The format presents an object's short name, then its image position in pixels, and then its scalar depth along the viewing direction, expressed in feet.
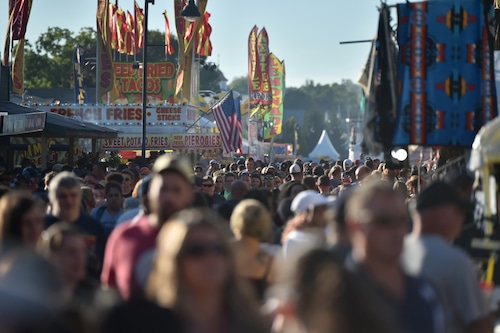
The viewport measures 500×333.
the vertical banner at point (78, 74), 183.42
